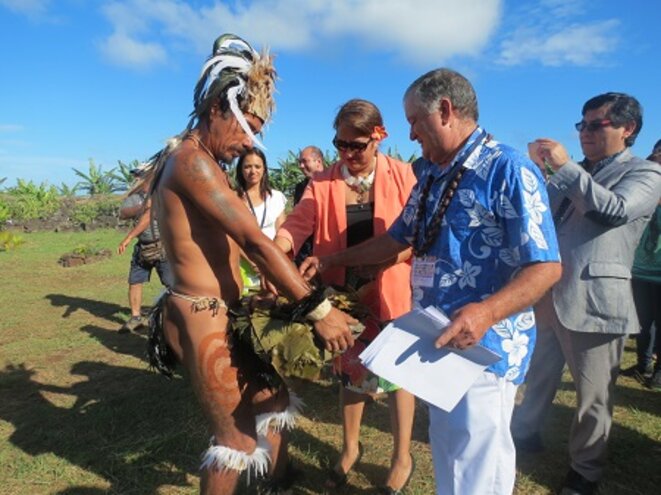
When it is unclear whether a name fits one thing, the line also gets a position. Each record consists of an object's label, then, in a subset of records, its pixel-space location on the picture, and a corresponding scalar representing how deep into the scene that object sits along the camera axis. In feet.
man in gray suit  9.34
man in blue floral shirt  5.92
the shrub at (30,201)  63.98
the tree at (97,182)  84.58
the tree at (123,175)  83.56
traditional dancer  7.43
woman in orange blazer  10.21
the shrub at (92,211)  64.75
